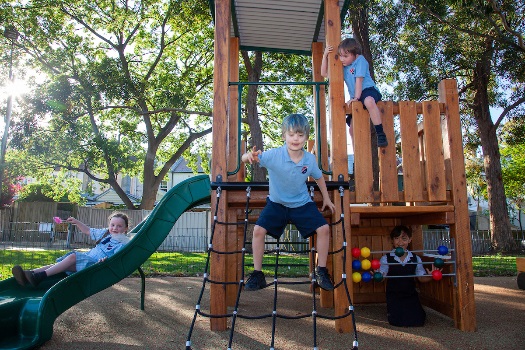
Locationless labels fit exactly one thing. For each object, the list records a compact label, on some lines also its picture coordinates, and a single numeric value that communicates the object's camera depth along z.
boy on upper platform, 4.36
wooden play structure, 4.17
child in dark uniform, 4.33
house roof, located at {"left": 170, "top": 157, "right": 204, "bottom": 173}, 40.44
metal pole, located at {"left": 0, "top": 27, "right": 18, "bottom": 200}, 18.05
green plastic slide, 3.55
